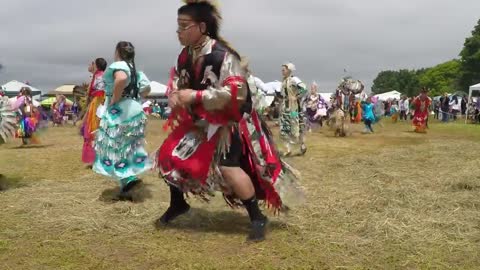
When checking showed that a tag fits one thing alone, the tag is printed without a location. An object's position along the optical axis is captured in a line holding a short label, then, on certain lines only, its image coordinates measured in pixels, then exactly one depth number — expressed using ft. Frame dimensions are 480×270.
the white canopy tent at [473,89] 93.61
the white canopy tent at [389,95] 173.99
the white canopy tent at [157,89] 120.32
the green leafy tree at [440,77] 287.98
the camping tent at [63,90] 128.67
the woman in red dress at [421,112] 58.13
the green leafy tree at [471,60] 215.72
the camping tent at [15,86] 104.37
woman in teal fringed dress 17.07
